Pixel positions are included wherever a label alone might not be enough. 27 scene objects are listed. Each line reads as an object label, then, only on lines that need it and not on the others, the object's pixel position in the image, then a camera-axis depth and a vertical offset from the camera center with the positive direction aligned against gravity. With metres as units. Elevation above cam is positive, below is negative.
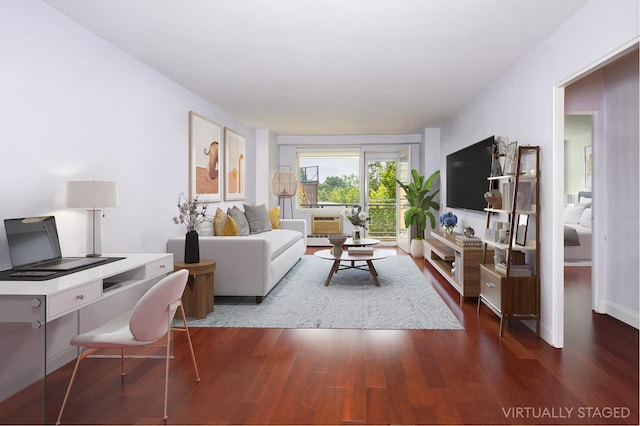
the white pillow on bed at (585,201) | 7.62 +0.18
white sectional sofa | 4.25 -0.53
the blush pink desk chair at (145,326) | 2.11 -0.61
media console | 4.41 -0.65
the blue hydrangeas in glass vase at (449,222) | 5.68 -0.16
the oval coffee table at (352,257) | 5.17 -0.60
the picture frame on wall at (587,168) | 7.89 +0.83
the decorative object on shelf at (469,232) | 4.78 -0.25
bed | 6.86 -0.42
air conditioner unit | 9.05 -0.30
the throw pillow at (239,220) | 5.61 -0.13
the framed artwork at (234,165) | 6.25 +0.73
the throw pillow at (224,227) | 4.97 -0.20
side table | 3.81 -0.75
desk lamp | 2.78 +0.09
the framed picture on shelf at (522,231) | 3.54 -0.18
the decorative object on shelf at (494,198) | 4.01 +0.12
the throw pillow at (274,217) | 7.21 -0.11
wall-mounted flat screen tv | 4.74 +0.47
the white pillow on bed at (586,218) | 7.08 -0.14
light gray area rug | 3.70 -0.98
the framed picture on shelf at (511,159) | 3.64 +0.47
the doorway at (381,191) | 9.14 +0.44
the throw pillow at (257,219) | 6.34 -0.13
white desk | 1.89 -0.49
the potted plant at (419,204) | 7.61 +0.12
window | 9.30 +0.70
